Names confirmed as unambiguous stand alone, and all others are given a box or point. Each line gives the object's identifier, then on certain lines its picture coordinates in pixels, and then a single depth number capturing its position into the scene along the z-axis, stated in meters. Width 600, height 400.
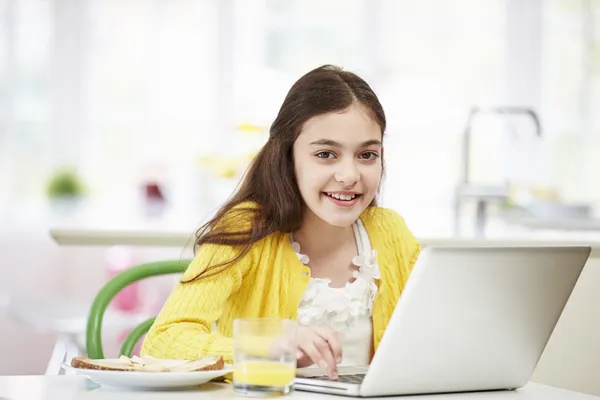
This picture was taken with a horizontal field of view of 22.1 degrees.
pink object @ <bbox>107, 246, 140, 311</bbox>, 6.89
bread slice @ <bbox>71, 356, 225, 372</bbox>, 1.99
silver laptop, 1.90
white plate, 1.95
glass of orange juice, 1.92
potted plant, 6.87
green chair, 2.68
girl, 2.48
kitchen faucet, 4.35
